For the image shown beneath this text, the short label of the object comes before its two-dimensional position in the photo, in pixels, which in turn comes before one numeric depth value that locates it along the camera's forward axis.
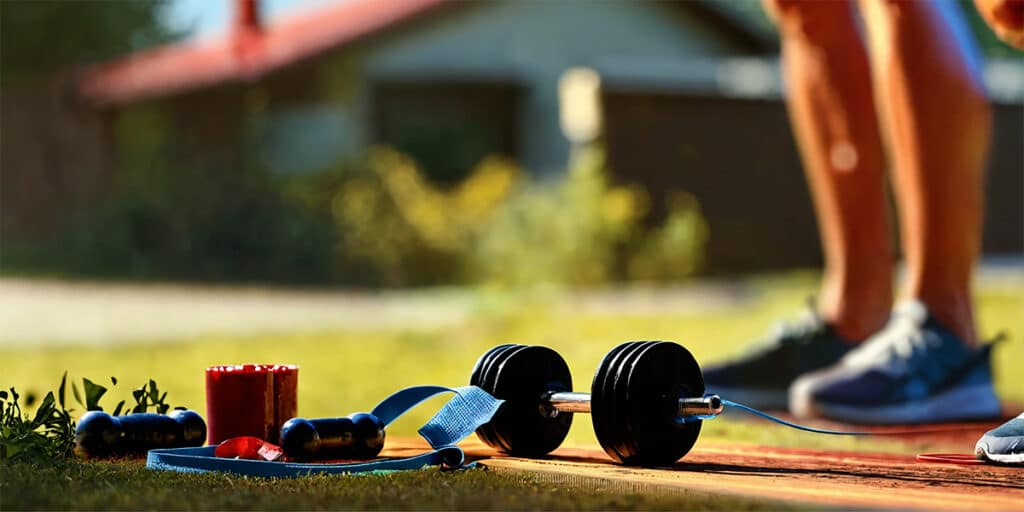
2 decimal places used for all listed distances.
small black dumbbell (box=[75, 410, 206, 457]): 2.62
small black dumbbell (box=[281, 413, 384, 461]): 2.52
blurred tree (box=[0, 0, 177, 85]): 18.27
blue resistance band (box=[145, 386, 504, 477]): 2.41
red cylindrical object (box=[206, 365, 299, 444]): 2.71
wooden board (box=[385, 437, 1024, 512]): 2.09
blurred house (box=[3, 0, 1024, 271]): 12.55
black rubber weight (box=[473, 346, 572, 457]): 2.69
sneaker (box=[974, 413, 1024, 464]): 2.62
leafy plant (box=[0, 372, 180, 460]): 2.50
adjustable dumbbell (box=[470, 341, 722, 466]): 2.43
